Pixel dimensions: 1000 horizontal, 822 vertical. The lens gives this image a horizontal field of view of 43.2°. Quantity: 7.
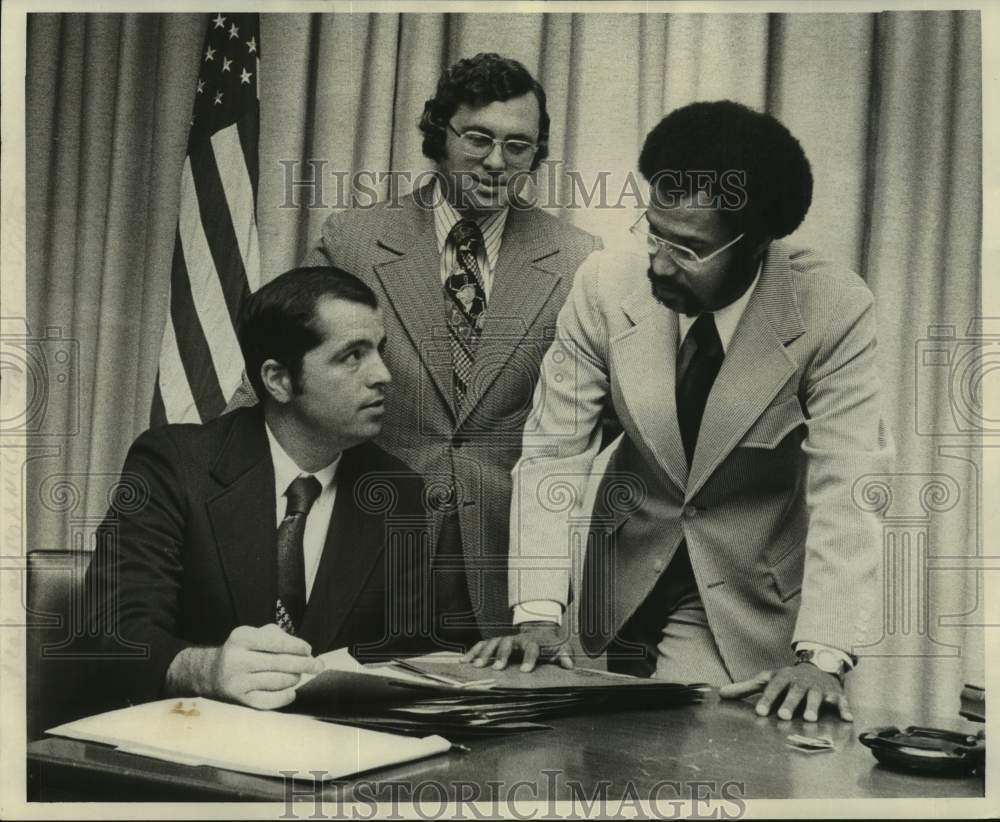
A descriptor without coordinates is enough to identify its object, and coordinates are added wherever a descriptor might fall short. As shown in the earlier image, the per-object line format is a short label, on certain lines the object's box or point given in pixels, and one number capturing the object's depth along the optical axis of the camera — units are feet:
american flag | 13.82
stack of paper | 11.66
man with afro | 13.19
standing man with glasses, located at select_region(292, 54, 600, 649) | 13.60
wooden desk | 11.05
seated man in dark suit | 13.14
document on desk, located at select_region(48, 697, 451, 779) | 11.50
